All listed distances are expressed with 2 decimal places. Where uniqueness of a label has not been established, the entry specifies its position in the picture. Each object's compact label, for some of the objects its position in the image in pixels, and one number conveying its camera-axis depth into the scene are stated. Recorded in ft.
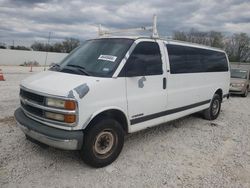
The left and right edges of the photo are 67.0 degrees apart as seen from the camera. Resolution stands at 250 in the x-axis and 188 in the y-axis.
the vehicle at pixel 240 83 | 32.22
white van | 8.93
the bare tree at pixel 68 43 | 129.55
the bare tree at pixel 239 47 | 110.87
